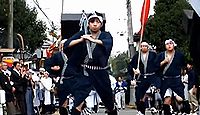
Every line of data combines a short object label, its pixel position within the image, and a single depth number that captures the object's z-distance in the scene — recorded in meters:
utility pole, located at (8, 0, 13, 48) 28.40
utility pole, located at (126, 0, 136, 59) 27.17
